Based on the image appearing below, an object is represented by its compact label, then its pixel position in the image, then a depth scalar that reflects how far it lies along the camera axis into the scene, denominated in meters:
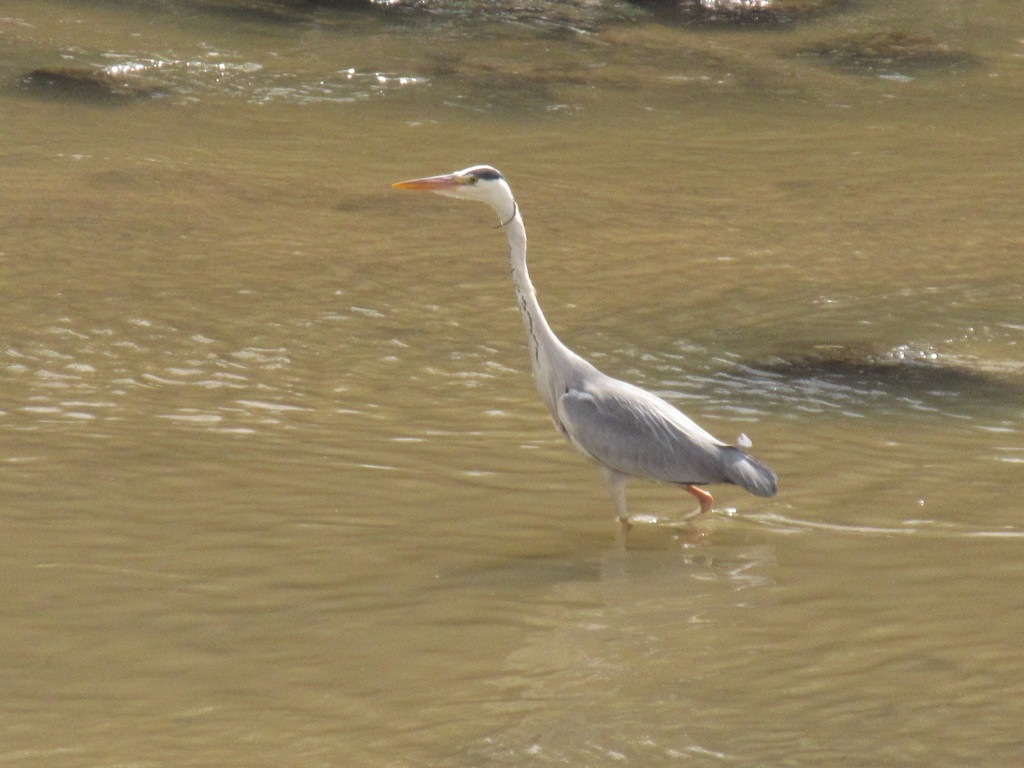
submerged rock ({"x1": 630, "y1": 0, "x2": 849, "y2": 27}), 23.38
